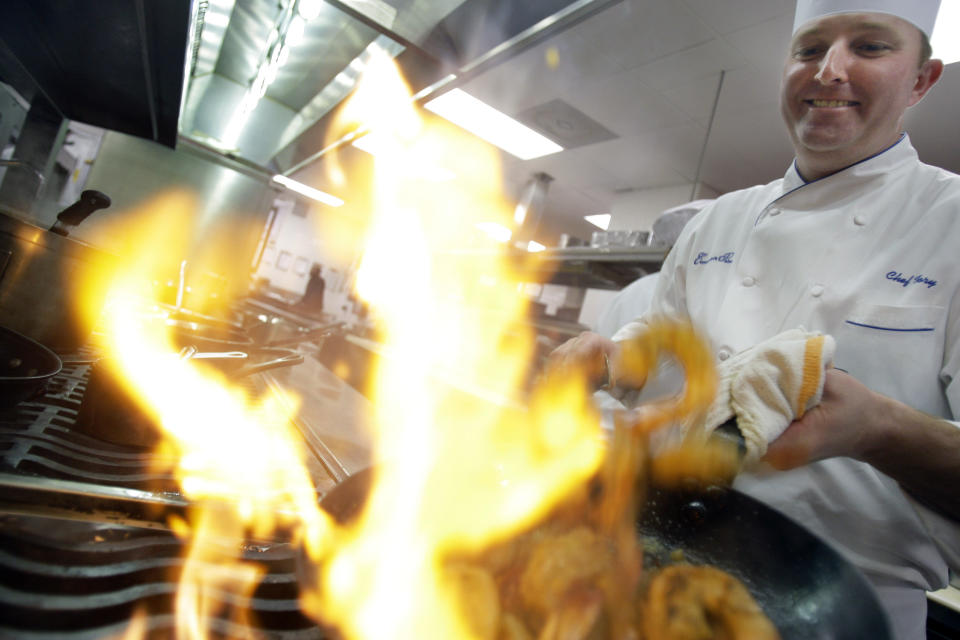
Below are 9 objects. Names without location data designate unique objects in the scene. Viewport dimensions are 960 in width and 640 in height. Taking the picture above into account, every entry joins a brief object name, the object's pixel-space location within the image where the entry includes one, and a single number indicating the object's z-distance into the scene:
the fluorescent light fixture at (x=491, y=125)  4.45
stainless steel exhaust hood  1.35
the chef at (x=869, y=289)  0.82
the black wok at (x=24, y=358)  0.94
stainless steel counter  1.22
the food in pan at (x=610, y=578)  0.55
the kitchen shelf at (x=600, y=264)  3.04
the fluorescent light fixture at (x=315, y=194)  10.29
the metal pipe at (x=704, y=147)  3.31
